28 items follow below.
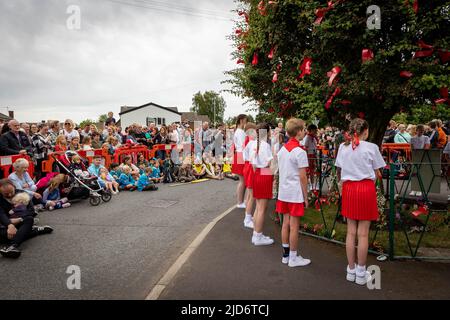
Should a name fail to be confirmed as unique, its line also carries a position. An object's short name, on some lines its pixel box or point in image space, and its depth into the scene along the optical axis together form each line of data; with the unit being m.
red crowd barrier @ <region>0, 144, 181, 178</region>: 9.12
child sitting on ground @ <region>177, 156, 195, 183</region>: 13.73
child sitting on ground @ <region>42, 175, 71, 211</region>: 8.85
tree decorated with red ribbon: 5.36
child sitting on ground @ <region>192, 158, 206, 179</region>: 14.48
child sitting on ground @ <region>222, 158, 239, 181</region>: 14.73
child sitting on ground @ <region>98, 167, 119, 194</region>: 10.66
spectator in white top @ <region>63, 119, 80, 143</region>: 12.23
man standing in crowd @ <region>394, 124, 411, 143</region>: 15.06
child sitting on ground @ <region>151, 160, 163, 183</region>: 13.39
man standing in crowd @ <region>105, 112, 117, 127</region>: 16.50
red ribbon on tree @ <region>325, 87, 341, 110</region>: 5.77
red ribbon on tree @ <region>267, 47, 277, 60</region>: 6.76
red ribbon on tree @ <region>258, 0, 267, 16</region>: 6.43
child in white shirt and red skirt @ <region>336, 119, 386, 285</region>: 4.47
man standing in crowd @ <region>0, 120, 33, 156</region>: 9.53
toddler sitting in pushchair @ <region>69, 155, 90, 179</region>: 9.70
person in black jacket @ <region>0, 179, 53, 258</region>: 5.99
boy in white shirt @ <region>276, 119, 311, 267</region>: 4.95
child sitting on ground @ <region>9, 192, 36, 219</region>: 6.38
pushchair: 9.51
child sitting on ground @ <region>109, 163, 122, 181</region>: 11.84
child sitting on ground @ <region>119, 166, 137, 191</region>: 11.66
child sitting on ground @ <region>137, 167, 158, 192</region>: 11.50
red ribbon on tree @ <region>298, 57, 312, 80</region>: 5.91
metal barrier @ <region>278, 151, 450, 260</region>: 5.53
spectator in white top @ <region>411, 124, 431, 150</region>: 11.36
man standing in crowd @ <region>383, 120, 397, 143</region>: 15.75
